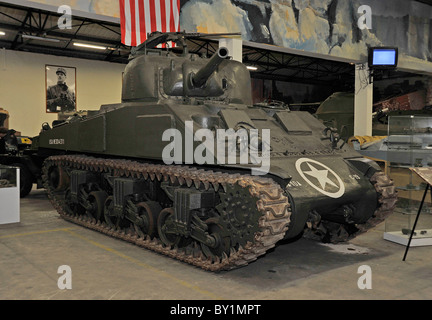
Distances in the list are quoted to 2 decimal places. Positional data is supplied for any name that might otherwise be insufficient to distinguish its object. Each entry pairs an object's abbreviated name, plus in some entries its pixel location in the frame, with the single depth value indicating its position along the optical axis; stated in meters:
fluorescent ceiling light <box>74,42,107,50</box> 18.01
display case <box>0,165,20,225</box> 8.55
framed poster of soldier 19.52
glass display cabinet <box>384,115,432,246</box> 7.73
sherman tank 5.52
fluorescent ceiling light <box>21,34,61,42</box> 15.70
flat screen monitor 13.96
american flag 9.45
